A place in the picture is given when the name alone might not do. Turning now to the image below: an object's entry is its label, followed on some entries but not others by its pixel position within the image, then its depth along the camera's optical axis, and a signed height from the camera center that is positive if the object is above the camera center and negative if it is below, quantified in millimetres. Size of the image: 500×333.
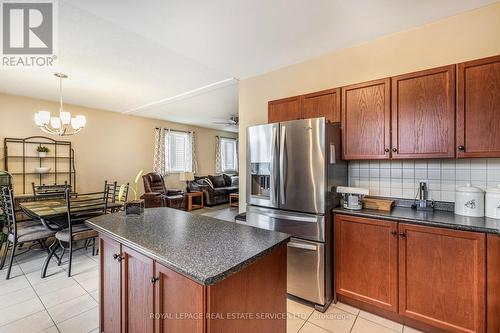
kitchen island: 974 -549
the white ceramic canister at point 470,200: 1784 -272
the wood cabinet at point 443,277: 1553 -804
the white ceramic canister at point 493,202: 1705 -275
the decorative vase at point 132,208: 1896 -342
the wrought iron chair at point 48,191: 3975 -449
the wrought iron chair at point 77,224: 2797 -750
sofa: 7027 -693
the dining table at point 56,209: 2724 -542
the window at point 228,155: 8945 +468
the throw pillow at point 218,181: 7459 -474
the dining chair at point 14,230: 2707 -802
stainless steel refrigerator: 2068 -265
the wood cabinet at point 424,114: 1813 +433
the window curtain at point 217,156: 8578 +369
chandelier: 3227 +705
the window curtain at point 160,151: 6699 +450
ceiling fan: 6085 +1296
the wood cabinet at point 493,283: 1485 -766
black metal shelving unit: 4292 +145
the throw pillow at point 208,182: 7170 -489
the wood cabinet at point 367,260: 1865 -807
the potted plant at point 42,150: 4500 +326
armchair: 5699 -723
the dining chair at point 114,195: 3447 -483
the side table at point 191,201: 6484 -1005
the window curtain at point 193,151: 7680 +518
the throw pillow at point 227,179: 8027 -446
